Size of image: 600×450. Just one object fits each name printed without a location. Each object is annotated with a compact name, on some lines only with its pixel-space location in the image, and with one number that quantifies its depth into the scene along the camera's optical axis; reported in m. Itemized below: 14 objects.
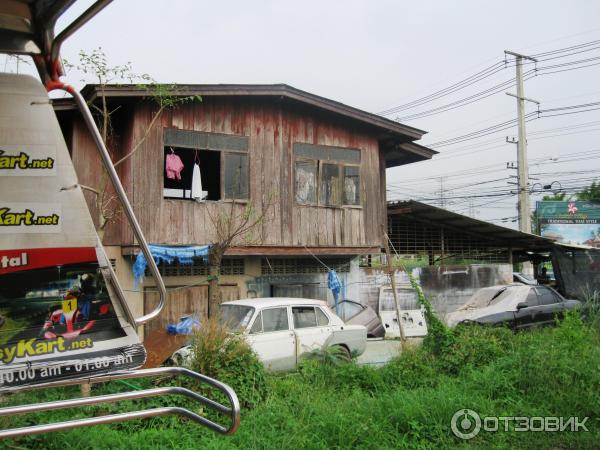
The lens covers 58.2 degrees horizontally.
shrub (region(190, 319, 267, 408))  6.68
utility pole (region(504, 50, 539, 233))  21.03
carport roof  16.91
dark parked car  11.59
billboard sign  35.12
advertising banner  1.91
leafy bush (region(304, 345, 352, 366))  8.51
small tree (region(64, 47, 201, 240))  9.87
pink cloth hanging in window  11.84
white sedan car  8.77
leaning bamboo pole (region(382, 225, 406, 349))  10.52
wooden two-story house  11.64
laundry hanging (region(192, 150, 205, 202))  11.90
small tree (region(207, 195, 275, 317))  9.73
